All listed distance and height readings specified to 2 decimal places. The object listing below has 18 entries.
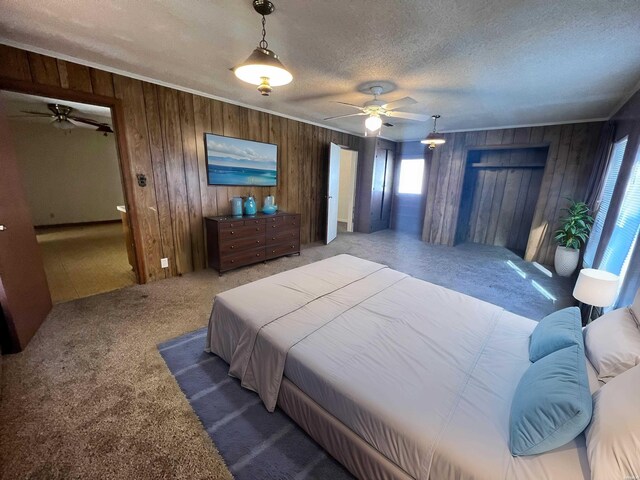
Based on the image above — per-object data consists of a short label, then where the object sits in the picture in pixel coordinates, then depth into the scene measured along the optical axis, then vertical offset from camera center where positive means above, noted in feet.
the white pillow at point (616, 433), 2.46 -2.42
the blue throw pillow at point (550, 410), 2.80 -2.48
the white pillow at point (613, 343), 3.52 -2.23
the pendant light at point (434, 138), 13.84 +2.74
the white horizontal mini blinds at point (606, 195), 9.81 -0.01
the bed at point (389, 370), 3.06 -2.91
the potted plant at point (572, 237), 12.25 -2.12
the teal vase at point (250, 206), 13.01 -1.20
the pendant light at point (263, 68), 4.60 +2.08
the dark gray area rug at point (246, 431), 4.13 -4.54
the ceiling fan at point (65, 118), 14.07 +3.38
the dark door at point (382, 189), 20.65 -0.18
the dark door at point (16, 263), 6.32 -2.40
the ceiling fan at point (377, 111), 9.09 +2.77
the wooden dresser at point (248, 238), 11.55 -2.74
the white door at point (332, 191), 16.90 -0.40
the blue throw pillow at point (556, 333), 4.11 -2.36
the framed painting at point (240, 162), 11.98 +1.03
